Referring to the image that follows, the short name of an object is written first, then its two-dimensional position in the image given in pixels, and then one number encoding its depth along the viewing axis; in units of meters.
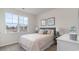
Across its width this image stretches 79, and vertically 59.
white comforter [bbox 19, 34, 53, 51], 2.63
